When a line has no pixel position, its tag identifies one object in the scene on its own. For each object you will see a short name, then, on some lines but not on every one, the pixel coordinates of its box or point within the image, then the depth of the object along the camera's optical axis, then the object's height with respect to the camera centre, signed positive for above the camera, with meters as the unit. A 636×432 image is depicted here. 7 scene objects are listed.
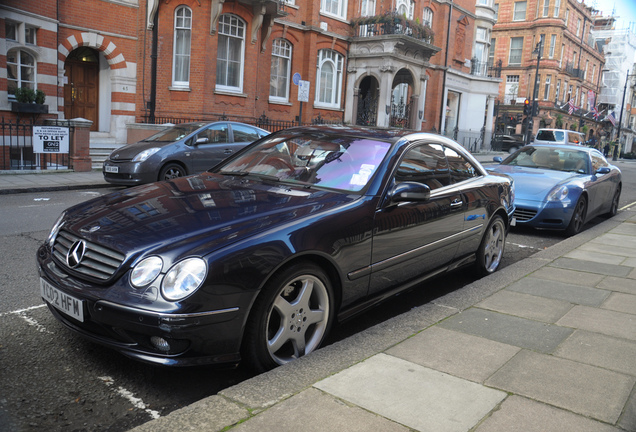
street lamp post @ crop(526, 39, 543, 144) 30.71 +1.79
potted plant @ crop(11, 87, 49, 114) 14.84 +0.21
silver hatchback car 11.30 -0.69
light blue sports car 8.51 -0.63
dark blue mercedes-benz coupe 2.93 -0.75
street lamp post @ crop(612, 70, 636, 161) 59.56 -0.38
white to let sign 13.41 -0.70
